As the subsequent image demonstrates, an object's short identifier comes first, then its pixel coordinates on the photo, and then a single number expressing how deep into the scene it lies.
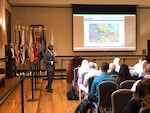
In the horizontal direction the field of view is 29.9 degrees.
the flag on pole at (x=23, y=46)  12.77
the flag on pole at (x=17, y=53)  12.52
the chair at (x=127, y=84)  5.00
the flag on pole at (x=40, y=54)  13.52
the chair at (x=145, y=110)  2.52
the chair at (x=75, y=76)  9.14
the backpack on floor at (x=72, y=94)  8.24
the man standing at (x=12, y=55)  12.25
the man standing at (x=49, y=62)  9.26
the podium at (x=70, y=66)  11.65
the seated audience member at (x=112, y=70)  6.85
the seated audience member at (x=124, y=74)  6.07
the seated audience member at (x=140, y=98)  2.58
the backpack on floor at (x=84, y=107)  4.91
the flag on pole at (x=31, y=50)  12.90
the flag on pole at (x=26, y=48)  12.99
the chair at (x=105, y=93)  4.98
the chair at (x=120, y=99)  3.90
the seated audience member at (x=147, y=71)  4.25
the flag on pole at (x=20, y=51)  12.81
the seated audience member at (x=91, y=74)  6.28
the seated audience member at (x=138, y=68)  7.70
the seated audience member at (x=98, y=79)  5.29
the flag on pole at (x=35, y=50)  12.96
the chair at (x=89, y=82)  5.92
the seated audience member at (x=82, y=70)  7.57
